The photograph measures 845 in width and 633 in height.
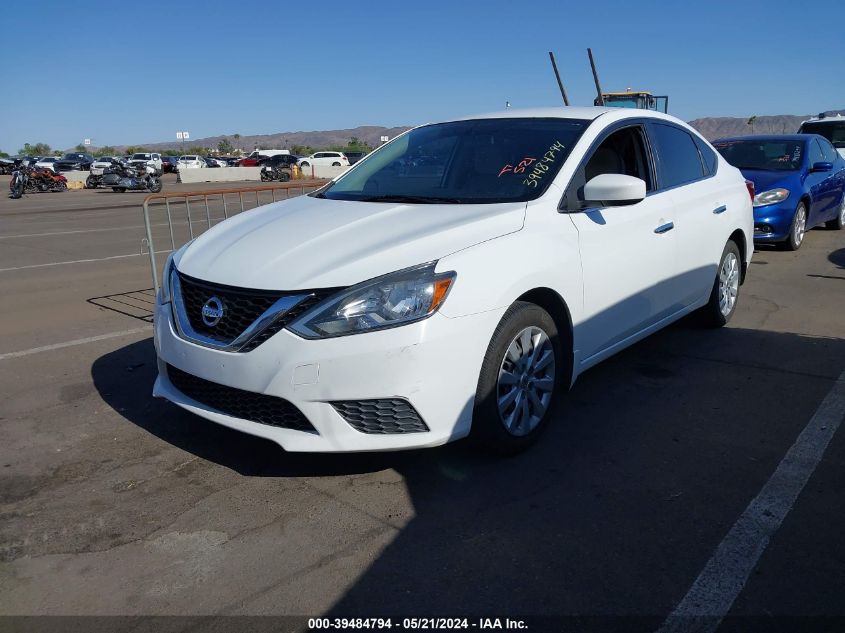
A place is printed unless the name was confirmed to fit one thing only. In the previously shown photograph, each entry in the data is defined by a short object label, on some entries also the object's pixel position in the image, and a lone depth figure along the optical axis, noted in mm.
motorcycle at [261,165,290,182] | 43906
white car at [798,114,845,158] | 16234
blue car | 9883
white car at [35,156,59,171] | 50219
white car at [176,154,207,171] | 50212
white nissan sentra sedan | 3195
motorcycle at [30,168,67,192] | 31969
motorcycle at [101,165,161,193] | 30906
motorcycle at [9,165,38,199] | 28234
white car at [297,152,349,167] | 48994
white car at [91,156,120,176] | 37306
